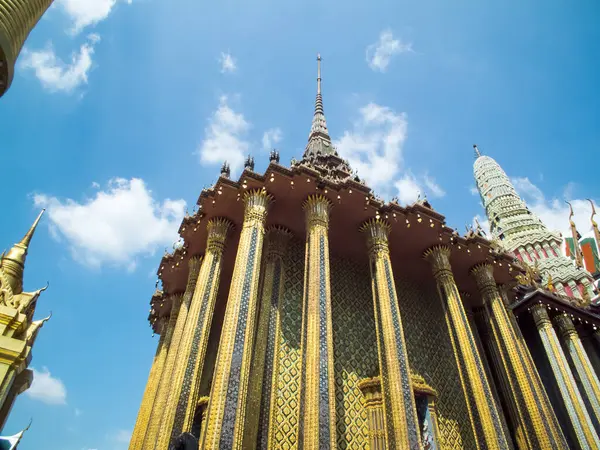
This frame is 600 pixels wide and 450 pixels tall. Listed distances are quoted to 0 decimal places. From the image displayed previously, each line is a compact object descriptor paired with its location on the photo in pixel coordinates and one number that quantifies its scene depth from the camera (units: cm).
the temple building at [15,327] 371
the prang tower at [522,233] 2470
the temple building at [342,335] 894
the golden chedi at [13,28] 417
